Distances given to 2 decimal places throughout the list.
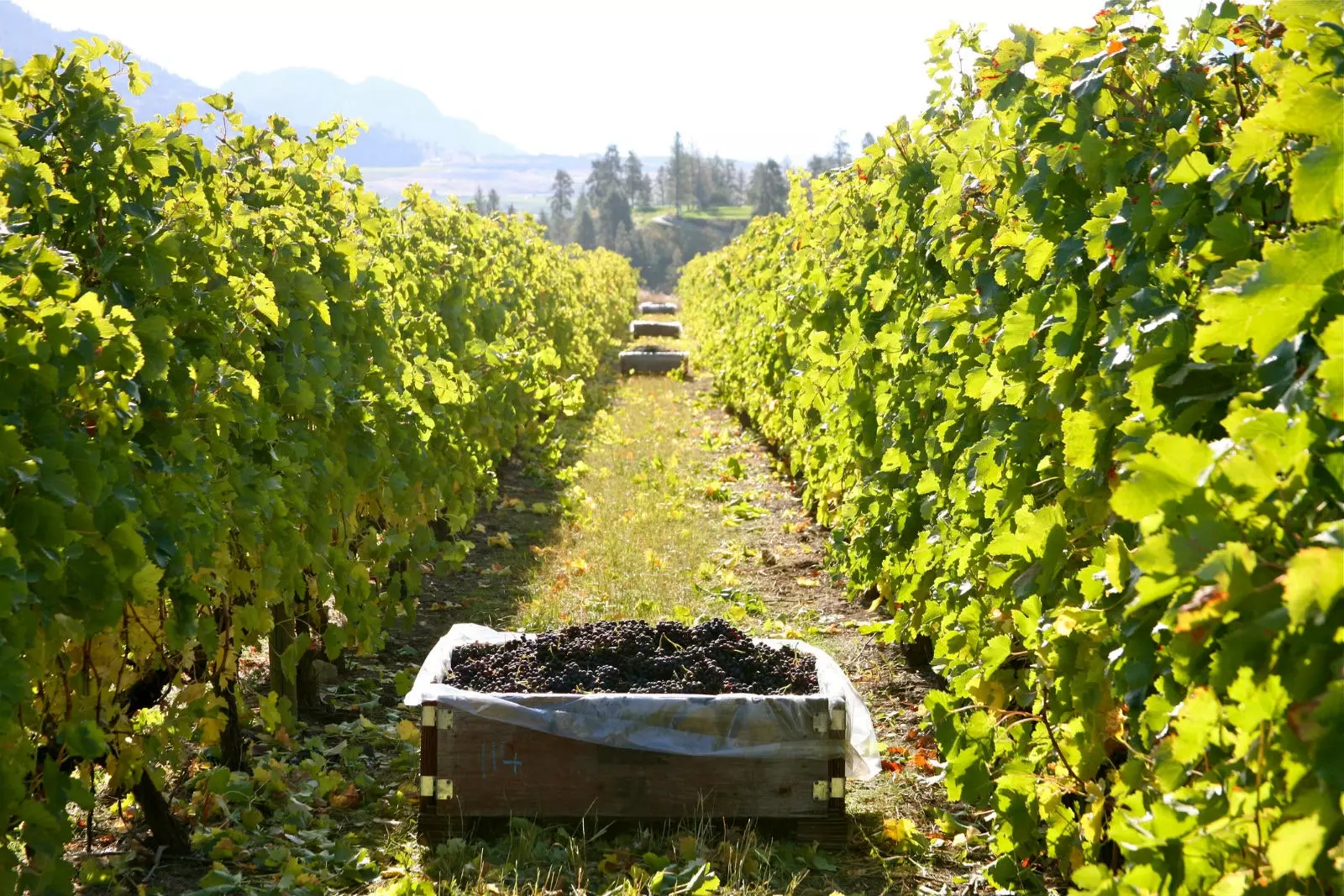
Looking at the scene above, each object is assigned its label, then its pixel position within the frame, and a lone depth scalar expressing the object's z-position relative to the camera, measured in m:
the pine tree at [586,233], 105.75
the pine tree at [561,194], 127.86
